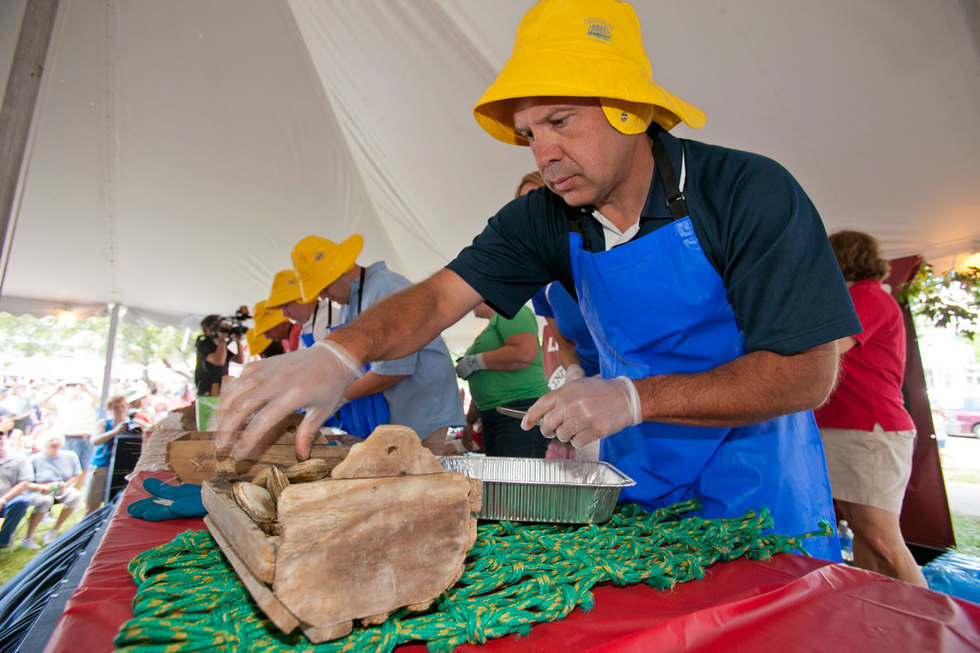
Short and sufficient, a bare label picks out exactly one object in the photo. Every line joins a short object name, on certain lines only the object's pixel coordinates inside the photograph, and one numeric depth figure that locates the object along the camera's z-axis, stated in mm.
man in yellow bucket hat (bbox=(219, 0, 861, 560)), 936
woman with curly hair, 2477
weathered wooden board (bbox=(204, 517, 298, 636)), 503
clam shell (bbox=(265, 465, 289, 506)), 658
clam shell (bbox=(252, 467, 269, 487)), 784
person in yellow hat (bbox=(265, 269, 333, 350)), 3104
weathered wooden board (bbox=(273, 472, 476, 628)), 513
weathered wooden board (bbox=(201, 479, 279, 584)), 496
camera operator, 4875
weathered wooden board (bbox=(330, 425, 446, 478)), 612
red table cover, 563
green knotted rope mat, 521
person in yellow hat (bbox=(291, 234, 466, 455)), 2451
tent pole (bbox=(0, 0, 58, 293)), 1828
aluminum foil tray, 914
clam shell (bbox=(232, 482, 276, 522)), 628
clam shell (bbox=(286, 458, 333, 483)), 691
